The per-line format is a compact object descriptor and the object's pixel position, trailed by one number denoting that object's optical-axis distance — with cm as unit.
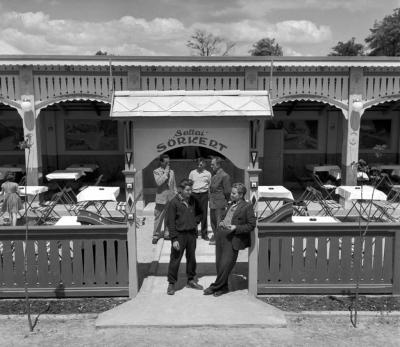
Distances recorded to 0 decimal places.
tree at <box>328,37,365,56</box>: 5100
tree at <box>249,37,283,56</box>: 5309
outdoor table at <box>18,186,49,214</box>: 1025
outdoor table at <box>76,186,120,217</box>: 925
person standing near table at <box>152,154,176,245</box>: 816
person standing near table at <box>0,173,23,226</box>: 905
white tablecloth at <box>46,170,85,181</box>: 1222
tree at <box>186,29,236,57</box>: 5377
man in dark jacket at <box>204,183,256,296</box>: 565
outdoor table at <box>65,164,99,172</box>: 1364
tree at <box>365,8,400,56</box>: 4447
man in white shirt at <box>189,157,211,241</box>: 830
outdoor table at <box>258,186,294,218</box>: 968
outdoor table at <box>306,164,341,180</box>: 1311
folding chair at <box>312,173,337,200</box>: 1186
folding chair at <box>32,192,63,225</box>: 895
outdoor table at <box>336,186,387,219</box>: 899
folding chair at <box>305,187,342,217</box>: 954
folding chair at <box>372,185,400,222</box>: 1070
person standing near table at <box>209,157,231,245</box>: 810
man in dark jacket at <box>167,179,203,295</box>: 580
